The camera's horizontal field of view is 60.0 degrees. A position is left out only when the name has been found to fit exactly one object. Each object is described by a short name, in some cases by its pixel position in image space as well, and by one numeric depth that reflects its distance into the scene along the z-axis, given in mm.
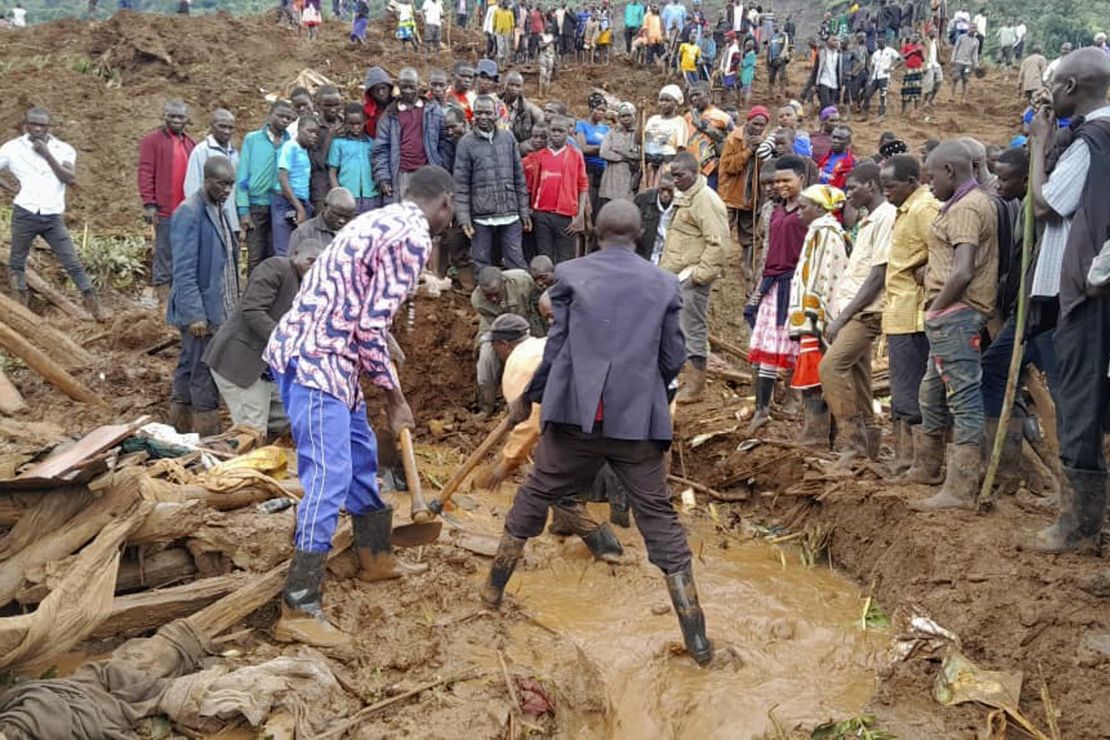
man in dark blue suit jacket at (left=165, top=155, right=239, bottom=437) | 6824
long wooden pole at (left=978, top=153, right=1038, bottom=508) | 4770
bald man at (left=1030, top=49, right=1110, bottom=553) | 4273
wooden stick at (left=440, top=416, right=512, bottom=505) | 5215
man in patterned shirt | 4070
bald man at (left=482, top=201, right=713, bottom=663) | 4062
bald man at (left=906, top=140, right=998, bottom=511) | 5129
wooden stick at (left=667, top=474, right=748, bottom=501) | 6941
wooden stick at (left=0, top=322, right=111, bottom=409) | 7555
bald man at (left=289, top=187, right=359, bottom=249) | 7156
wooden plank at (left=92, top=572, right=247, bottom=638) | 3924
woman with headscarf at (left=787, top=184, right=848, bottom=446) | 6426
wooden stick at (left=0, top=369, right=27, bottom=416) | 7379
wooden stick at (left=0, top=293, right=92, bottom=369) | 8203
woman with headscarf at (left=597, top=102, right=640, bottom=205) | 9992
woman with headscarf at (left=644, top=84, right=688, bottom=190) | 10039
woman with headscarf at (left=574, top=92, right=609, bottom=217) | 10376
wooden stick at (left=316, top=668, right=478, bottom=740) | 3569
